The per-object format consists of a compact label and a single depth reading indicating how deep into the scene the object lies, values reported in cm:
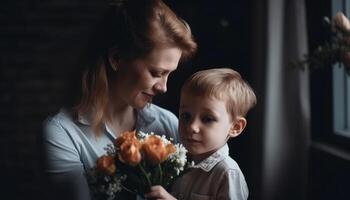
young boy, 121
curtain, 175
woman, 131
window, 180
